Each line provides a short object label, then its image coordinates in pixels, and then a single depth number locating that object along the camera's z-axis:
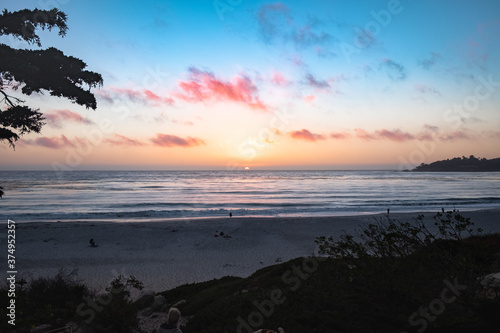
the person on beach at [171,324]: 4.56
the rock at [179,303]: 7.84
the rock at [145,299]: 8.08
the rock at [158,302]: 7.93
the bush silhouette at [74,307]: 6.45
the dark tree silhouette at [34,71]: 9.65
